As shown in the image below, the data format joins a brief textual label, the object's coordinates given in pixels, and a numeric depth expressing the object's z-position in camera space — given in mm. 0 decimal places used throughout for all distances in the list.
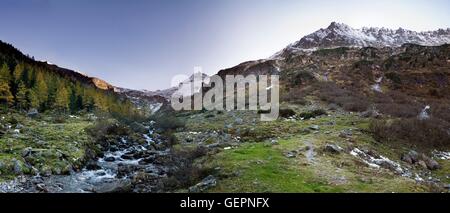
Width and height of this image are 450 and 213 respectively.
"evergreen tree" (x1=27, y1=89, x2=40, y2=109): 54625
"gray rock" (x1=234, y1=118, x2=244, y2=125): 41719
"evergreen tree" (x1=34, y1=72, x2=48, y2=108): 57709
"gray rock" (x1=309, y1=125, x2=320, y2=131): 31930
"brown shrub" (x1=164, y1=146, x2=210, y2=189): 17391
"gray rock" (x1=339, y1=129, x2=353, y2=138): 27236
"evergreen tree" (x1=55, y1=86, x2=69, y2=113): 59406
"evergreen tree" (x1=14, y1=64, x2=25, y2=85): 58397
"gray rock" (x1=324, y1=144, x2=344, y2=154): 22100
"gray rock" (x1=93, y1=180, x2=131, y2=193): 18231
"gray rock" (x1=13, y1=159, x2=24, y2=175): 19328
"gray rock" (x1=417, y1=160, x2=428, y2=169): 21359
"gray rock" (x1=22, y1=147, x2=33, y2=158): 21916
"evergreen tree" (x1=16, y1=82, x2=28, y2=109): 53250
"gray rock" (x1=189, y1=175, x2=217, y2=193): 15557
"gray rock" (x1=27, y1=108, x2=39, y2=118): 46312
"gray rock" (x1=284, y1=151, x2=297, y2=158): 20961
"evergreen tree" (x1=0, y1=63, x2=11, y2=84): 54419
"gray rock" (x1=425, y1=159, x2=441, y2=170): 21239
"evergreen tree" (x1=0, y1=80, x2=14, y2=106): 51406
